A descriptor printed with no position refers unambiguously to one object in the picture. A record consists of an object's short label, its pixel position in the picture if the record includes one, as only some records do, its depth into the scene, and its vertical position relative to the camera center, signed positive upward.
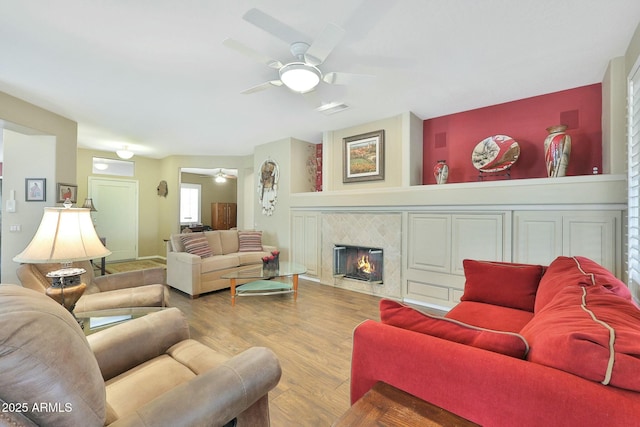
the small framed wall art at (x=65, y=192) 4.11 +0.32
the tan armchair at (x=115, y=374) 0.66 -0.61
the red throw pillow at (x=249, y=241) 4.99 -0.51
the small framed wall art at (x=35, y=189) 3.96 +0.34
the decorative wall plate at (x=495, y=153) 3.31 +0.76
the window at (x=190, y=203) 9.17 +0.34
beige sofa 3.89 -0.69
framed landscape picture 4.25 +0.91
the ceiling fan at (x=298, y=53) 1.72 +1.16
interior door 6.28 -0.03
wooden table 0.82 -0.62
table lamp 1.49 -0.19
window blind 2.06 +0.25
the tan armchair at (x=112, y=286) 2.13 -0.73
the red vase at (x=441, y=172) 3.67 +0.57
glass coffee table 3.59 -0.97
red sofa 0.68 -0.44
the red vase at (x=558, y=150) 2.86 +0.68
